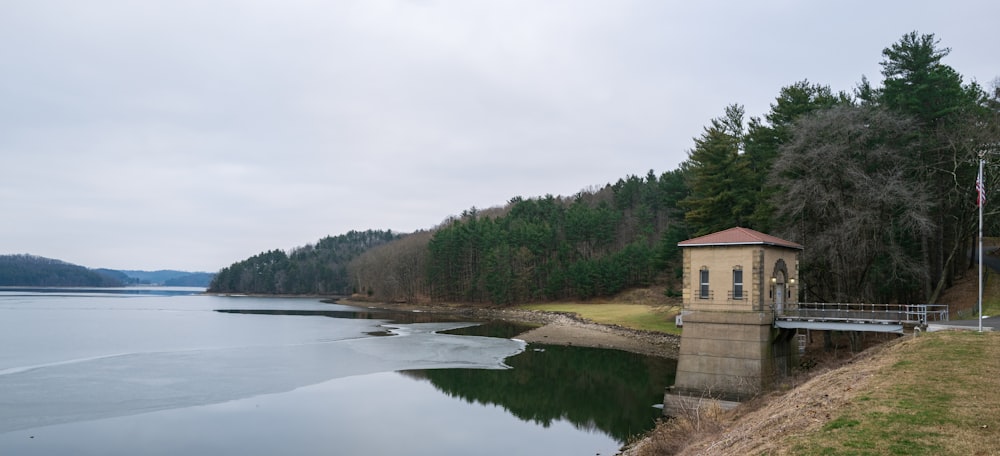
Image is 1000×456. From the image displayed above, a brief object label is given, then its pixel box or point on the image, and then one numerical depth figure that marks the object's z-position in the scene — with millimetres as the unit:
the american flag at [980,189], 21703
